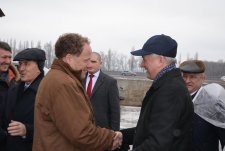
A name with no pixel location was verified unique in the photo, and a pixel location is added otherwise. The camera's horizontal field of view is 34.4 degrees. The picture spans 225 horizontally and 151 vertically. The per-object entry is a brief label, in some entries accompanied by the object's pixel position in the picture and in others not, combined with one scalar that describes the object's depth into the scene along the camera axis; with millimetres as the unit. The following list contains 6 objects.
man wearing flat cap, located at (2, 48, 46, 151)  3997
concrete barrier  20672
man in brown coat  2945
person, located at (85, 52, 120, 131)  5793
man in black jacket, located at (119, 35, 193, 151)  2846
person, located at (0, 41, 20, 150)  4484
